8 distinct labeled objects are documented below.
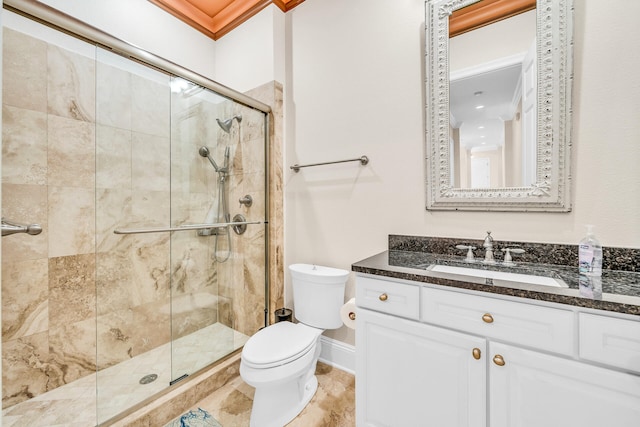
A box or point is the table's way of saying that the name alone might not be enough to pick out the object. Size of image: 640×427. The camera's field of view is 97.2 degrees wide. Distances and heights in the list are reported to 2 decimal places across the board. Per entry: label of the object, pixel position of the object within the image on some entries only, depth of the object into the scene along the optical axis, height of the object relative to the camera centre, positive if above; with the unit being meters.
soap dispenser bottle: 1.07 -0.17
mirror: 1.24 +0.51
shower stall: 1.50 -0.08
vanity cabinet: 0.83 -0.52
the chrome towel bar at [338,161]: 1.76 +0.33
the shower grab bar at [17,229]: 1.04 -0.06
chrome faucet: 1.32 -0.18
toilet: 1.37 -0.71
